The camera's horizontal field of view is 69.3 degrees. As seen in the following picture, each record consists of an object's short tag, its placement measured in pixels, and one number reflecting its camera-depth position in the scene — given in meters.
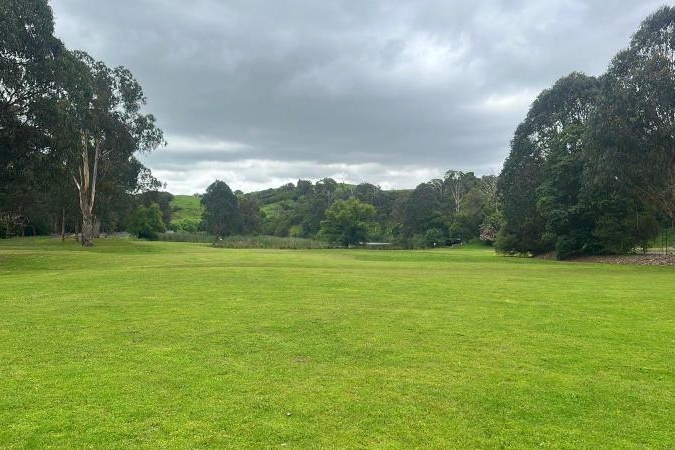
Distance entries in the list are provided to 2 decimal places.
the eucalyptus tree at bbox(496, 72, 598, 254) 39.94
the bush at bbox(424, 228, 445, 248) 77.19
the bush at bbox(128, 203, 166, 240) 76.50
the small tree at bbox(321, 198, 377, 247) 76.25
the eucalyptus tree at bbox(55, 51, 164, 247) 44.44
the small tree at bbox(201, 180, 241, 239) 84.62
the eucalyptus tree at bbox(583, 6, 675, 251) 27.59
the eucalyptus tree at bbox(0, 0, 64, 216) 24.77
